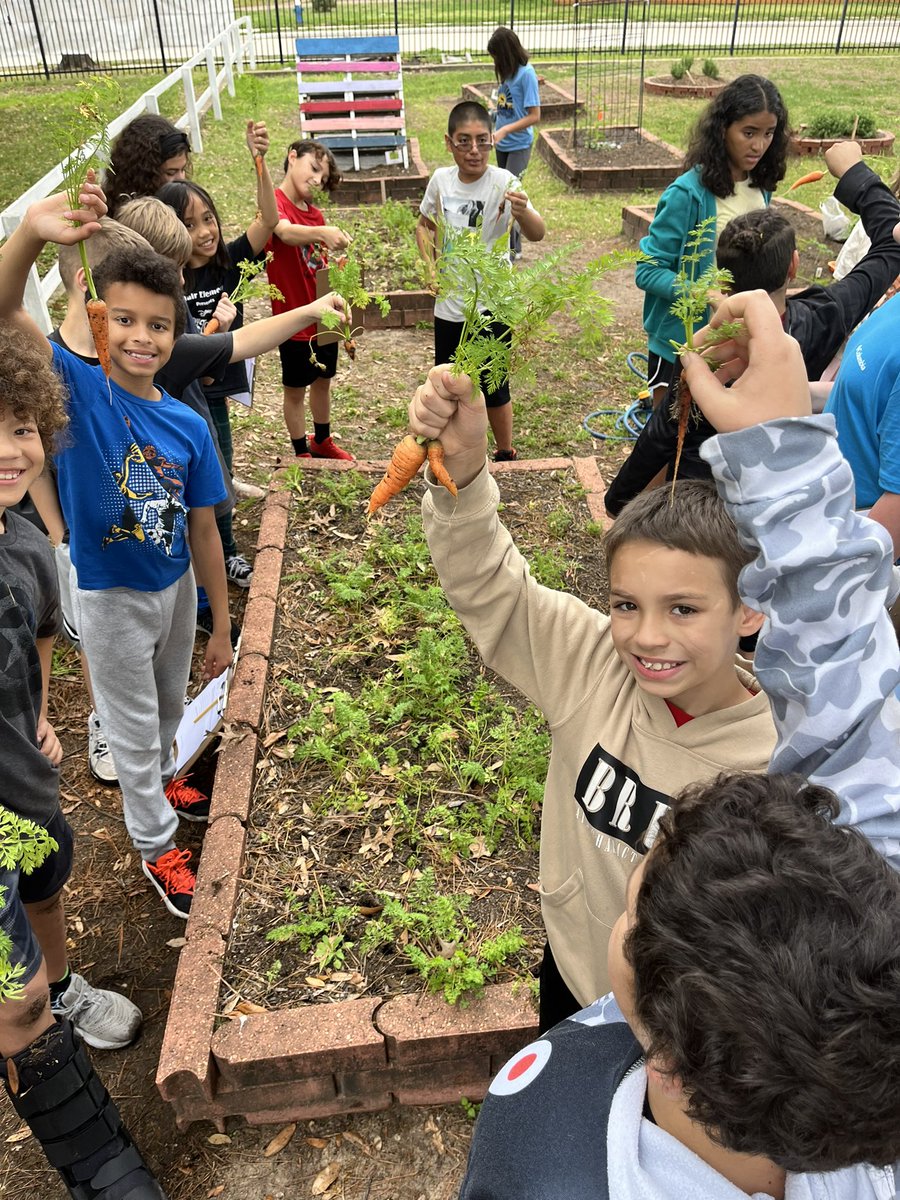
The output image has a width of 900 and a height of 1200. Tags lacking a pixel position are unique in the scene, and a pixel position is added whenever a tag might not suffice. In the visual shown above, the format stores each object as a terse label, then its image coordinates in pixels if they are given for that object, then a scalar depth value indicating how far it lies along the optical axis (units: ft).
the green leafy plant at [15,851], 4.55
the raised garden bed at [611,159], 38.32
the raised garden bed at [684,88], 57.00
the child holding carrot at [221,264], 12.48
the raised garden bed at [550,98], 51.80
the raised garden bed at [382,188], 35.47
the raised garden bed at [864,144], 41.24
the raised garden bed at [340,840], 8.22
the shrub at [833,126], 42.70
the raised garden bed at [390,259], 25.38
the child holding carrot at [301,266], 15.87
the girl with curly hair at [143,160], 12.92
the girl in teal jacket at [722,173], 13.34
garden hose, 20.15
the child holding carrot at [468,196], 15.39
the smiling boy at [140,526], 8.30
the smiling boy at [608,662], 5.37
